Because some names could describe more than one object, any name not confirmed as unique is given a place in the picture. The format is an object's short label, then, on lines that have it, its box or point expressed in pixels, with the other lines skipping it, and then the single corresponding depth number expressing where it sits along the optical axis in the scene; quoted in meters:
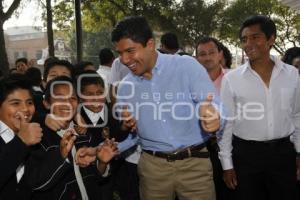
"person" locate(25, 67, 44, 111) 2.50
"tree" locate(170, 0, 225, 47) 16.85
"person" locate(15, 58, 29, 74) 4.86
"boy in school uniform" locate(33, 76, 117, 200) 1.65
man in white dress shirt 2.21
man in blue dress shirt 1.83
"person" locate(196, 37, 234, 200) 2.68
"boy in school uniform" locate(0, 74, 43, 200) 1.39
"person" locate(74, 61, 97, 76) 3.00
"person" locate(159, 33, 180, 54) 3.85
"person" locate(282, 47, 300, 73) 3.03
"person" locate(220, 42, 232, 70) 3.15
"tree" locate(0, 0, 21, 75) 6.44
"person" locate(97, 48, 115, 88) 4.31
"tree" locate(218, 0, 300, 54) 13.56
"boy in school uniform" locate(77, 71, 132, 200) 2.19
